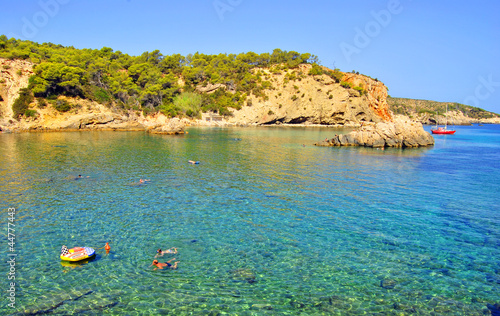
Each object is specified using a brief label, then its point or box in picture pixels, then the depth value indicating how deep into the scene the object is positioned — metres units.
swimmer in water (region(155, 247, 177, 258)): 13.38
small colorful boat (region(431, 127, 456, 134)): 96.31
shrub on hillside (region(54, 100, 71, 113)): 77.50
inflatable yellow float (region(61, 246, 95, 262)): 12.69
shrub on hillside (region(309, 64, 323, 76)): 133.06
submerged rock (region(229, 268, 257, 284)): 11.84
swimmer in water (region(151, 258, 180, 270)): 12.52
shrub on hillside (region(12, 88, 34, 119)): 72.50
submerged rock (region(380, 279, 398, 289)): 11.52
